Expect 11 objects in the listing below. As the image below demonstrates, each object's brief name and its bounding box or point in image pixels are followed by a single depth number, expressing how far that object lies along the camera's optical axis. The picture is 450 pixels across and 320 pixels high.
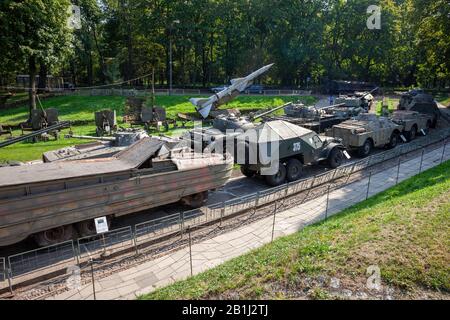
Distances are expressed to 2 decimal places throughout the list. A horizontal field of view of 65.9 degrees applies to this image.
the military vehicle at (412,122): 20.72
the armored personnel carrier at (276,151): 13.12
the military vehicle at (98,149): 11.59
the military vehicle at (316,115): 21.46
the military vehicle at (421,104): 25.61
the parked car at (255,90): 46.88
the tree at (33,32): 24.61
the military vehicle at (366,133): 17.42
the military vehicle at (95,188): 8.07
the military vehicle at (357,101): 29.03
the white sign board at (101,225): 7.61
